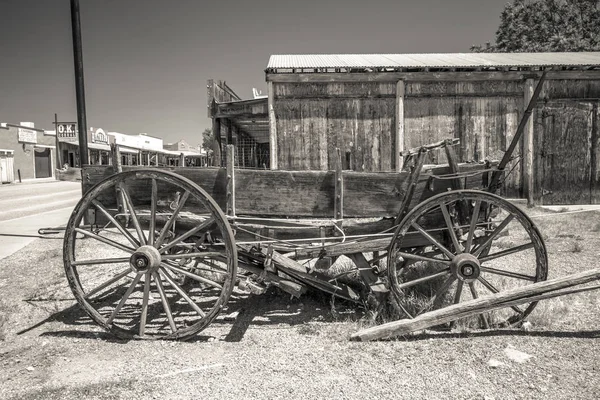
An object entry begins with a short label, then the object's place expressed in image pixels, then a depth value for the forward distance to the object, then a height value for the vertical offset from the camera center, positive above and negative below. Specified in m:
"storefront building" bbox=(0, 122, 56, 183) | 29.73 +1.97
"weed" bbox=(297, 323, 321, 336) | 3.41 -1.35
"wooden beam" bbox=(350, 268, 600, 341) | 3.06 -1.02
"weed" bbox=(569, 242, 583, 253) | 5.92 -1.18
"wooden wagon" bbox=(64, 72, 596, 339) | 3.13 -0.43
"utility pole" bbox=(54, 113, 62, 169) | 34.38 +4.82
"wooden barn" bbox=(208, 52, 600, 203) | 9.13 +1.38
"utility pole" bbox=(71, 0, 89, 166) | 6.61 +1.89
